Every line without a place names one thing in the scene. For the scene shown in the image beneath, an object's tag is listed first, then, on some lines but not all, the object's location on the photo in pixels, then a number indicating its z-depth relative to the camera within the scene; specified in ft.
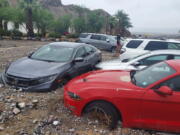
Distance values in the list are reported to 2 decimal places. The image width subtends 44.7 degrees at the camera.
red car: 13.05
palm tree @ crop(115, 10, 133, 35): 152.01
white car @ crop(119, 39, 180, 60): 31.45
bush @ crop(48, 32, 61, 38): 97.55
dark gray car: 19.51
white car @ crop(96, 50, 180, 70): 23.08
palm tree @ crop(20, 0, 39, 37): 97.30
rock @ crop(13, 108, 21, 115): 15.76
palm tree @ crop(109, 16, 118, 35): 143.43
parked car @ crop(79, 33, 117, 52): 63.98
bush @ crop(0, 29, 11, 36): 89.95
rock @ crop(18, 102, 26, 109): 16.47
